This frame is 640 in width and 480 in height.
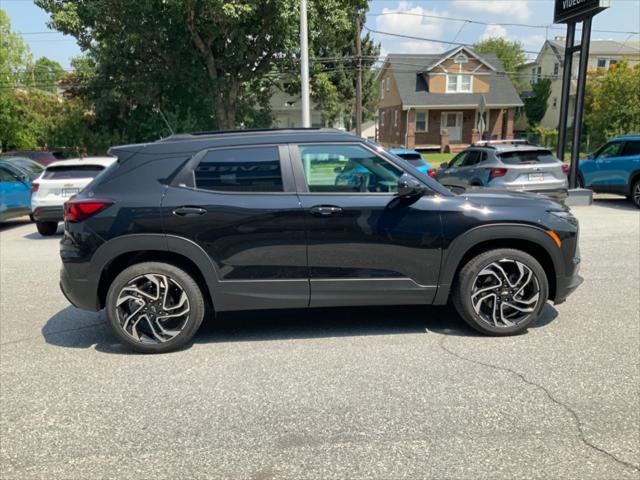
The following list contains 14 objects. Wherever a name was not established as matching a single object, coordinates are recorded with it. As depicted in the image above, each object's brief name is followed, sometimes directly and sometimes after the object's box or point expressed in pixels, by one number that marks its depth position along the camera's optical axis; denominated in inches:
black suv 163.8
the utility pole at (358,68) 1075.8
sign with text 471.2
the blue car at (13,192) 442.9
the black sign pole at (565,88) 530.9
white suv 387.5
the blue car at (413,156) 468.4
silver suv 420.8
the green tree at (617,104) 1030.4
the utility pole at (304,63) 526.0
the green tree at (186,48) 708.7
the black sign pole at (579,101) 491.8
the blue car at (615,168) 474.0
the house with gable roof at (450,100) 1487.5
